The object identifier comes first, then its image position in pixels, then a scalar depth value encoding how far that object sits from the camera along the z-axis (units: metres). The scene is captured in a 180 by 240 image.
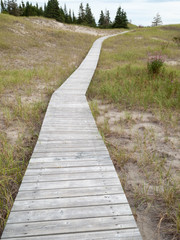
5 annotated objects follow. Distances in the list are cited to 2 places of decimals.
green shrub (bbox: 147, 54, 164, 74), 6.65
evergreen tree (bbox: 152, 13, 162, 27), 59.36
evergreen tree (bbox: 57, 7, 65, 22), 37.94
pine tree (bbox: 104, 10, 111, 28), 49.60
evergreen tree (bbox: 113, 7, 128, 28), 40.33
